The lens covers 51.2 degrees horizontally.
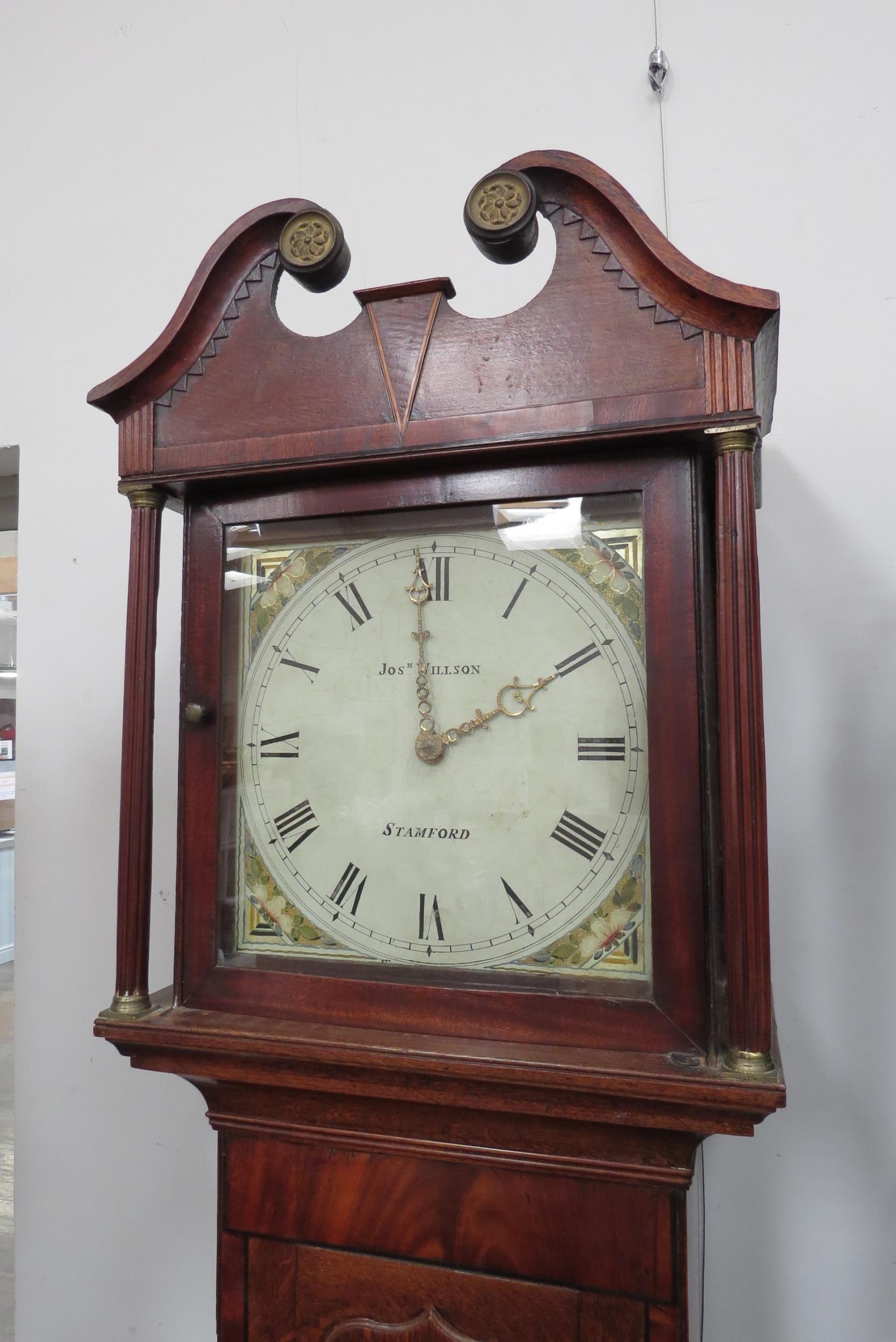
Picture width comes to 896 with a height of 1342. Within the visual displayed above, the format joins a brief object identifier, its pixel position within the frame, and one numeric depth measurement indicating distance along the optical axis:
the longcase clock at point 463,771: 0.72
